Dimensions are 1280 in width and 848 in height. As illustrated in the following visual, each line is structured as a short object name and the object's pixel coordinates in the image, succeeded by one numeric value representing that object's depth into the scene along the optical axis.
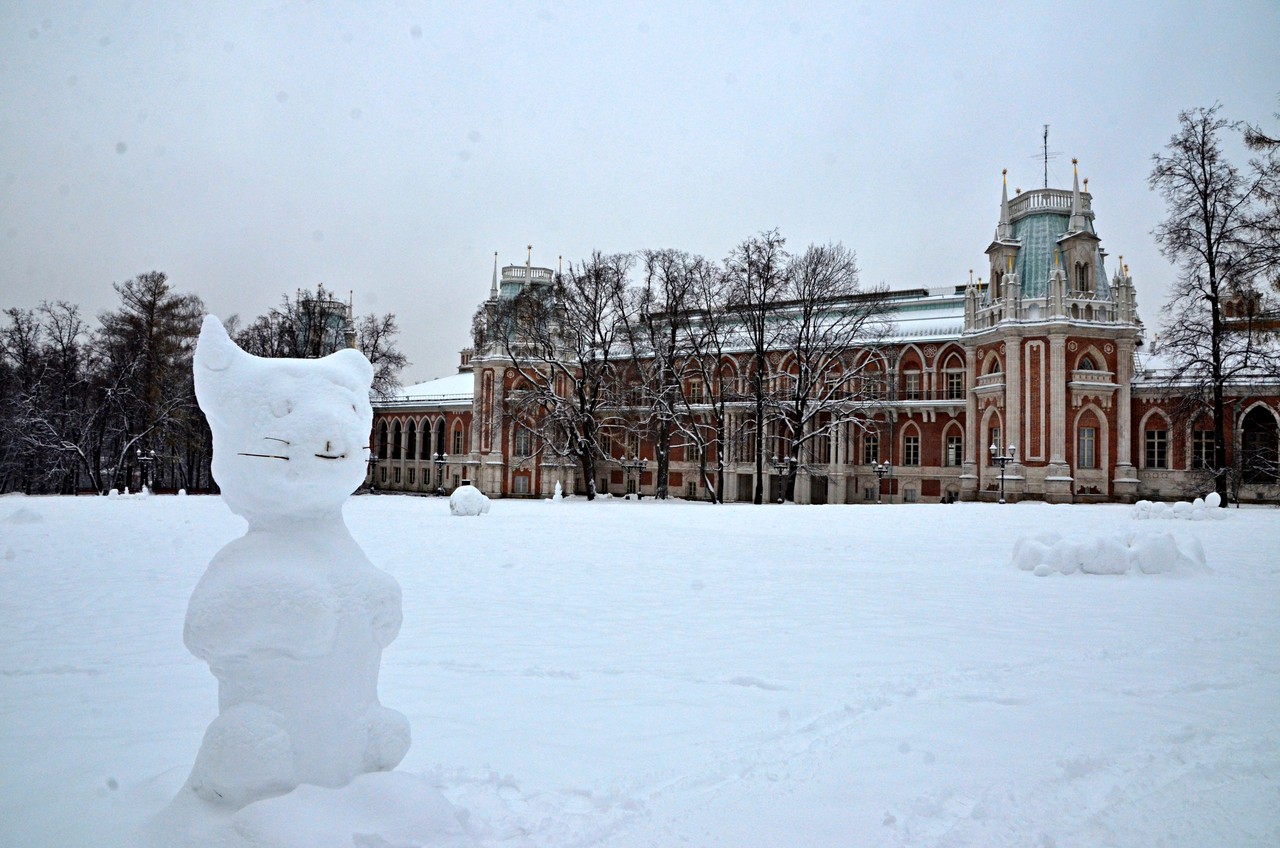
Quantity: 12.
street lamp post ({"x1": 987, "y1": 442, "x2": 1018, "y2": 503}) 33.31
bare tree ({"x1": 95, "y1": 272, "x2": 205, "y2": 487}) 35.81
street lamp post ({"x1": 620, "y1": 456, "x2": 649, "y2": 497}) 42.73
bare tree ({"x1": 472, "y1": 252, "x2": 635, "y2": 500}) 36.84
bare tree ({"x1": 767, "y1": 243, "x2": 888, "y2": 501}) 33.84
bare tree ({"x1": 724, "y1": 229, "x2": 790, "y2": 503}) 34.22
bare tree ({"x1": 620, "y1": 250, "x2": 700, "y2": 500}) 35.97
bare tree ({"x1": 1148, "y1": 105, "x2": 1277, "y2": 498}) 24.06
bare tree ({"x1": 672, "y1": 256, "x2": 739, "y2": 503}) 34.94
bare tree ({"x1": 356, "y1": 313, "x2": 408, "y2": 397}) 38.91
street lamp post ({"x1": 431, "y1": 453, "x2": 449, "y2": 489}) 57.59
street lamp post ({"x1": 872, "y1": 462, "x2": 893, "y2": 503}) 45.75
